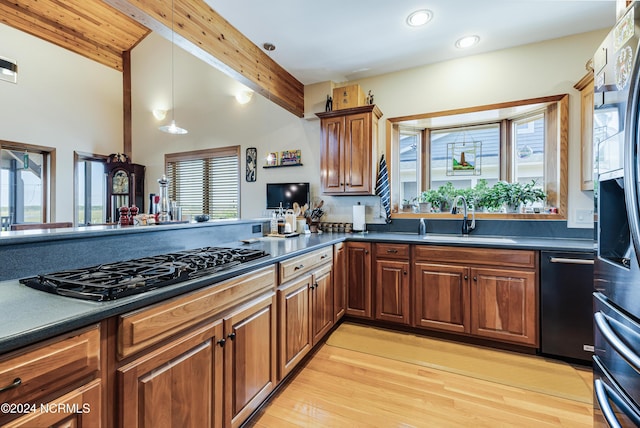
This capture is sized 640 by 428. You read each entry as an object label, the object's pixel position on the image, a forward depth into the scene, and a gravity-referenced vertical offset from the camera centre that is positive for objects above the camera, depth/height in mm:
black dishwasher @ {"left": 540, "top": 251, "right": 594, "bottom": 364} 2131 -723
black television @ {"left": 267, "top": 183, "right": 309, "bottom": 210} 3682 +229
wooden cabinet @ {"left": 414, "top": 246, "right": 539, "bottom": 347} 2299 -701
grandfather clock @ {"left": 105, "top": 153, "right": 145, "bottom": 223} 5211 +541
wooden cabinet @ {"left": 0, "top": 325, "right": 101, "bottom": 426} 672 -430
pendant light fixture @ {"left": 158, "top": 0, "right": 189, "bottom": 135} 5090 +2155
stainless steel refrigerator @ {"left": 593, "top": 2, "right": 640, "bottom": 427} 917 -60
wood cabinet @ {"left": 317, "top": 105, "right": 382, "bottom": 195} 3119 +697
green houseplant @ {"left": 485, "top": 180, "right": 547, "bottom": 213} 2836 +167
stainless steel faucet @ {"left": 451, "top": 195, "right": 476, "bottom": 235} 2934 -71
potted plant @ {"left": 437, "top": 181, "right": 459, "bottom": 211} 3209 +185
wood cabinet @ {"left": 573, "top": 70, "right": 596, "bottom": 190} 2383 +732
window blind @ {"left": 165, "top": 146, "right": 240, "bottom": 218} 4461 +512
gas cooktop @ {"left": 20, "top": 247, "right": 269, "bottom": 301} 971 -263
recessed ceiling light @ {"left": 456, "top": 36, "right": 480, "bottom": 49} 2693 +1655
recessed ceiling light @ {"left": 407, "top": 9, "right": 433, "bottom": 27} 2324 +1644
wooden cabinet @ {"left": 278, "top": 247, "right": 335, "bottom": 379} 1846 -713
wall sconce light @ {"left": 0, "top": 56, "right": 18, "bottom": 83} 2262 +1149
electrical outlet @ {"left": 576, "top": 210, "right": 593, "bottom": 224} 2568 -44
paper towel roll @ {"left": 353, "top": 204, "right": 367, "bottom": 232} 3330 -80
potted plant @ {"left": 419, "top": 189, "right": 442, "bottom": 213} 3252 +118
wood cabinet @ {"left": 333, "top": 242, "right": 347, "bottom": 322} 2695 -681
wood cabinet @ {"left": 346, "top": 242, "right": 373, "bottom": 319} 2846 -699
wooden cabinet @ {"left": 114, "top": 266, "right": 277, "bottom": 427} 958 -610
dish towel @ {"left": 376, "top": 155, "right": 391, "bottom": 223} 3230 +278
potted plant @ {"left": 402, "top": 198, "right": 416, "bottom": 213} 3412 +76
